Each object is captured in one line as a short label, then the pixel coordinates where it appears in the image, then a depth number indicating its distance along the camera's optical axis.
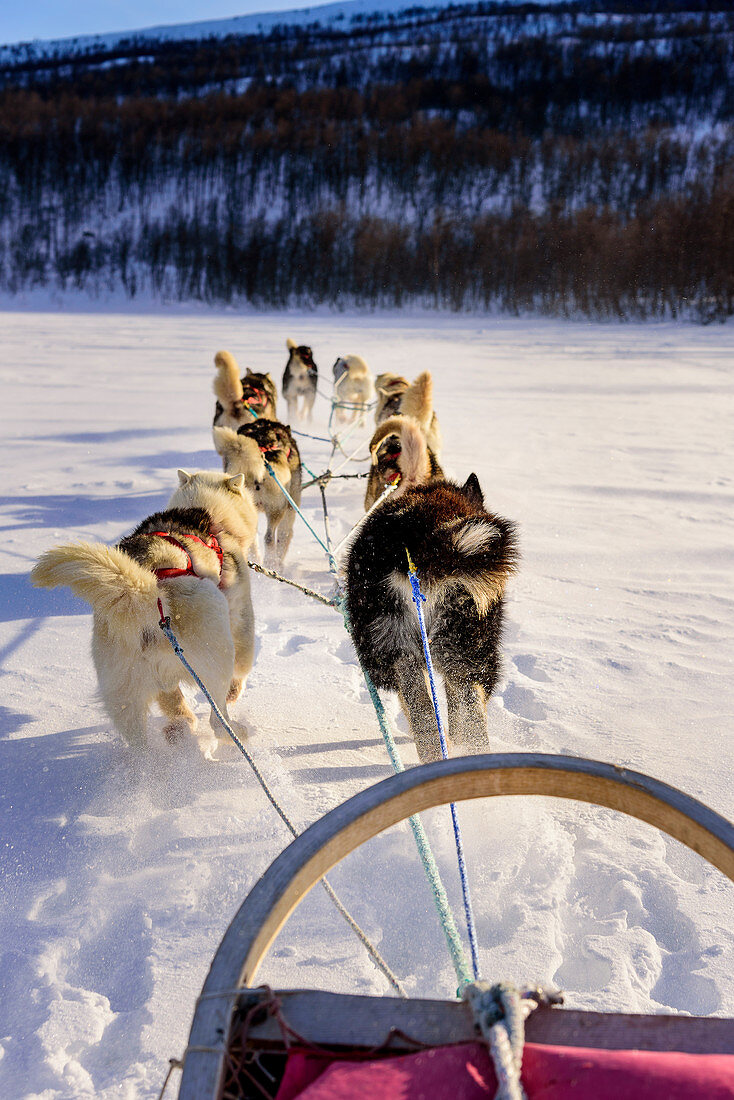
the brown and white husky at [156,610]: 1.78
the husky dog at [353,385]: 8.37
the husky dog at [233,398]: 4.86
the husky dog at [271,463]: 3.85
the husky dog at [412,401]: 3.78
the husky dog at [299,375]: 8.46
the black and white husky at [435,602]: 1.88
